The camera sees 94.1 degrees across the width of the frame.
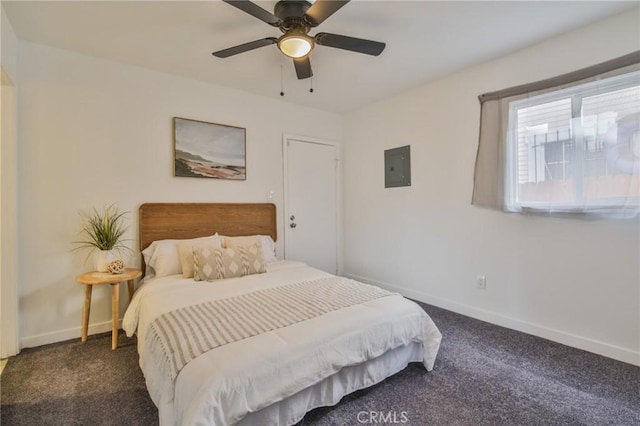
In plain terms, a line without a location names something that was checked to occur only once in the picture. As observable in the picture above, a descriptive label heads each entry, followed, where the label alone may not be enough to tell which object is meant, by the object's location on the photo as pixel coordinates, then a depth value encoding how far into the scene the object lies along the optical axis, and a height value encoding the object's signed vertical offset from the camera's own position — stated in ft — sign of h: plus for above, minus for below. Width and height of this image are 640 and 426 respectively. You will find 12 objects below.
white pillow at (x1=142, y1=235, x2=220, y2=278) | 8.92 -1.36
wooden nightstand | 7.89 -1.99
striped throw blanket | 4.82 -2.00
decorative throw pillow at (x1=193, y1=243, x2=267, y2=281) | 8.39 -1.43
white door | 13.01 +0.50
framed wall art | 10.27 +2.32
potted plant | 8.44 -0.52
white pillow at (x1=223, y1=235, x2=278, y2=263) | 9.88 -1.01
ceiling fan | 5.69 +3.88
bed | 4.30 -2.23
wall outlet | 9.67 -2.30
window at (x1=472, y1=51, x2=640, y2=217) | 6.94 +1.77
